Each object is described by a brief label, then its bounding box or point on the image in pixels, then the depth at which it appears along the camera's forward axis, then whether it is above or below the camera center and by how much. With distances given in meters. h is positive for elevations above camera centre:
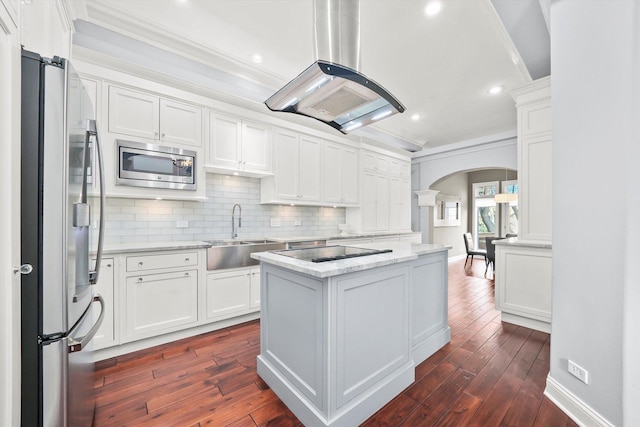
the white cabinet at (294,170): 3.77 +0.64
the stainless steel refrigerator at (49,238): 0.93 -0.09
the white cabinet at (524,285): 2.90 -0.83
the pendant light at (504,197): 6.20 +0.36
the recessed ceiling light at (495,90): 3.80 +1.80
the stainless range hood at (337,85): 1.75 +0.85
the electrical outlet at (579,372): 1.61 -1.00
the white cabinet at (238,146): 3.16 +0.85
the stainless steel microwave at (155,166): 2.58 +0.49
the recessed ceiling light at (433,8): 2.29 +1.81
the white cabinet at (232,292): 2.84 -0.90
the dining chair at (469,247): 6.28 -0.89
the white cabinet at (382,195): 5.02 +0.35
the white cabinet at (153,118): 2.55 +0.99
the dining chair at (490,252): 5.44 -0.81
